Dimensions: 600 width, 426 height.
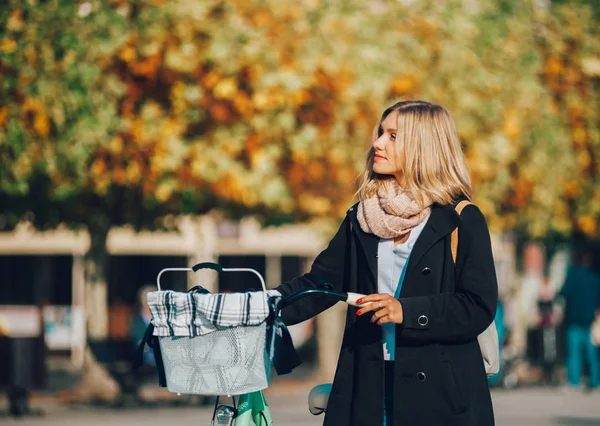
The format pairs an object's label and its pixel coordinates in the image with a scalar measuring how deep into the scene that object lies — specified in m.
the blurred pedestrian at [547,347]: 33.12
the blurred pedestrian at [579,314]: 28.31
